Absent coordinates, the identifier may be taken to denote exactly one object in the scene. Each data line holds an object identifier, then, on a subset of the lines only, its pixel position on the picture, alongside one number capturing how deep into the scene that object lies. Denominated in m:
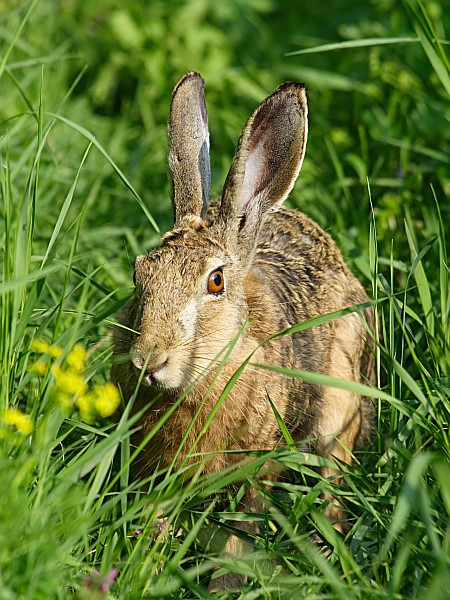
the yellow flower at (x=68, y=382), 5.62
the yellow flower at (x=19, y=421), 5.62
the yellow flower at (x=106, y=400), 5.67
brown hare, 7.02
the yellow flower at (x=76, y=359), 5.93
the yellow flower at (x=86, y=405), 5.74
